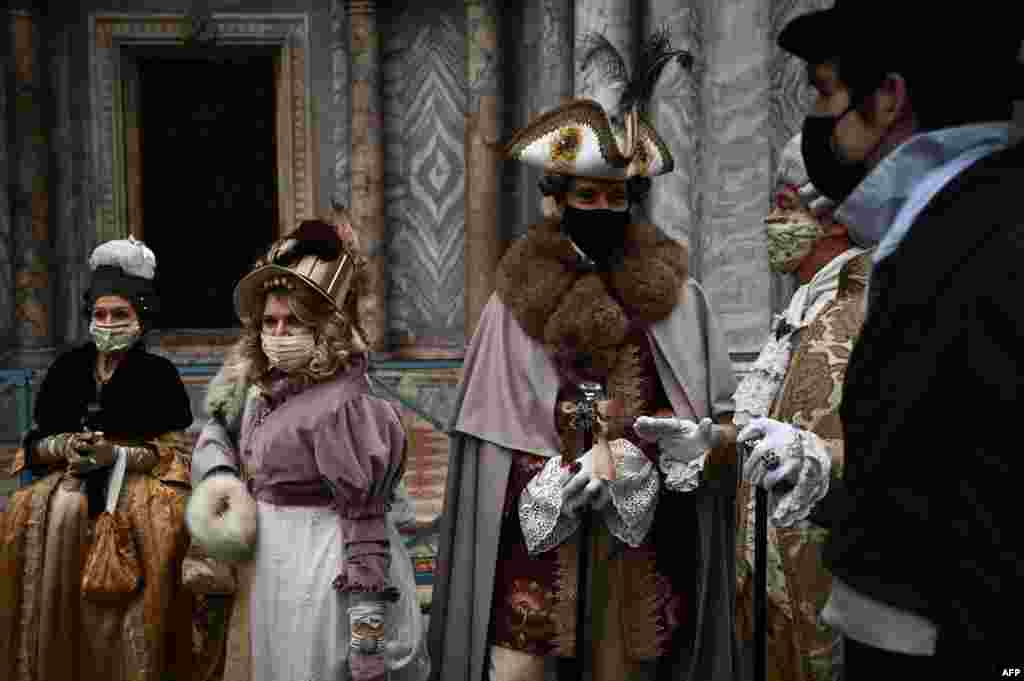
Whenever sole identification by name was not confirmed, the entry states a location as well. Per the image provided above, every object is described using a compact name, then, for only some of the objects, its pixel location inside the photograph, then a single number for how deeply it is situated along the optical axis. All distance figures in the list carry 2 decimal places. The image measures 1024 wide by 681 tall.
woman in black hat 3.69
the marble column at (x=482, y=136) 8.70
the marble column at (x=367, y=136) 8.73
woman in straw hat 3.01
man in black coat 1.33
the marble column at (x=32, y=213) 8.58
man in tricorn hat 3.29
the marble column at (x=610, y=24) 6.55
